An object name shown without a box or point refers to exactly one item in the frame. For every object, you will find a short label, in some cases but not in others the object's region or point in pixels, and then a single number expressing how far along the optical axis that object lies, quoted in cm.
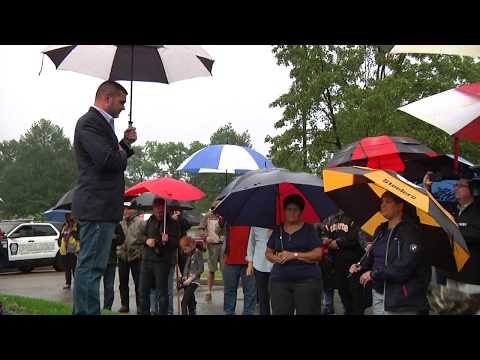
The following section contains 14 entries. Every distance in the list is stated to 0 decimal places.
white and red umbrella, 522
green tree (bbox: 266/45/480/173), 1869
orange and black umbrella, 410
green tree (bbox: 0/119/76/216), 6869
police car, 1892
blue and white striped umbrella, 934
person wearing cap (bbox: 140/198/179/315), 823
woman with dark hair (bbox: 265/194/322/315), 553
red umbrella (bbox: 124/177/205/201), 780
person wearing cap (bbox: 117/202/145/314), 1022
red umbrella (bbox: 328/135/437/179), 789
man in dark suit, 422
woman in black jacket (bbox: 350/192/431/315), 448
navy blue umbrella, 588
